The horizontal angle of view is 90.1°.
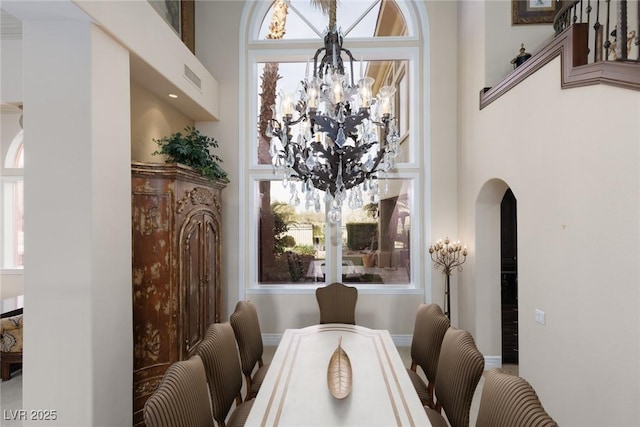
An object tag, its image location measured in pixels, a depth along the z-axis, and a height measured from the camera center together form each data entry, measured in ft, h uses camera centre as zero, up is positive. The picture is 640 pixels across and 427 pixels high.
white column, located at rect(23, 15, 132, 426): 7.16 -0.19
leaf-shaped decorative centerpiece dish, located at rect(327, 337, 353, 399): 6.15 -3.37
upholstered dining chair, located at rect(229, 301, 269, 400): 8.63 -3.63
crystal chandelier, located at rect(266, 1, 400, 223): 7.17 +1.90
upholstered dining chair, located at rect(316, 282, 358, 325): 11.64 -3.32
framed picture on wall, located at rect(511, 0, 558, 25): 12.42 +7.91
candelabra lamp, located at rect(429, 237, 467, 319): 14.03 -1.95
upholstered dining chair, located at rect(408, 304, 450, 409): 8.42 -3.63
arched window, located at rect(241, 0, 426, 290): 15.53 +1.79
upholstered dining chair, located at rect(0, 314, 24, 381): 11.50 -4.63
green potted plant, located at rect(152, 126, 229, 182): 11.18 +2.22
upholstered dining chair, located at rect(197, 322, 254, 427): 6.64 -3.47
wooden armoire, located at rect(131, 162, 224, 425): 9.44 -1.79
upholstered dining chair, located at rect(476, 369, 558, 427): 4.33 -2.79
